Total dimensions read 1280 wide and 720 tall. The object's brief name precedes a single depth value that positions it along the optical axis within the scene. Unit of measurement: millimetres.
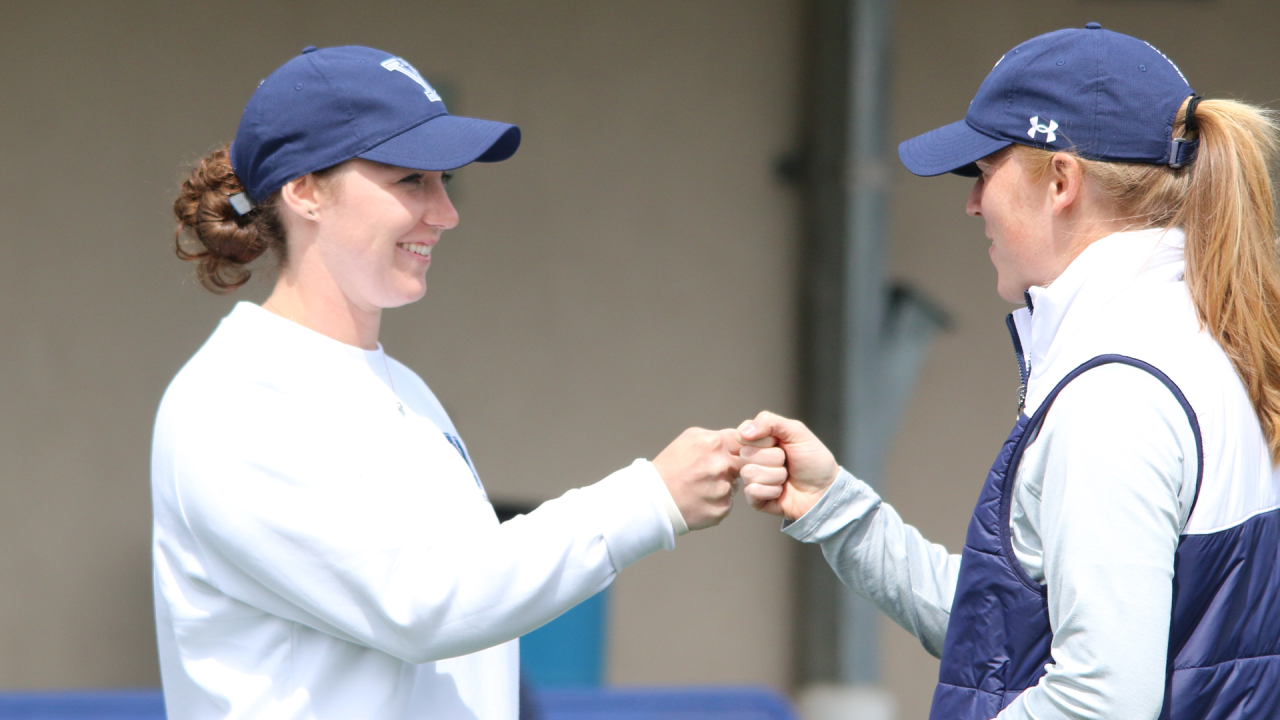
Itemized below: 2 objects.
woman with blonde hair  9988
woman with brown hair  10135
